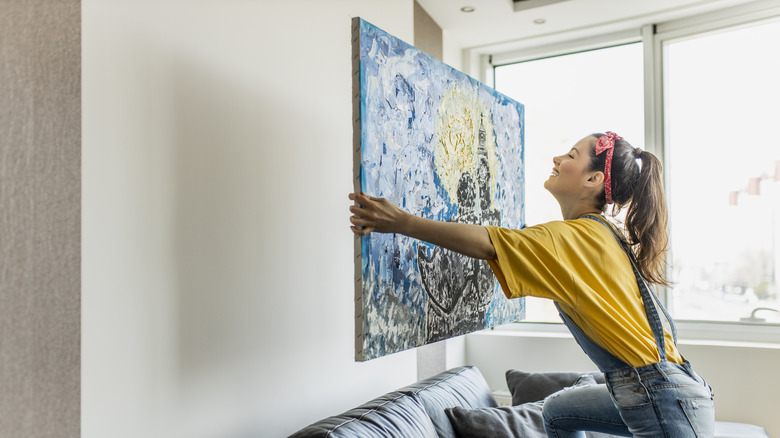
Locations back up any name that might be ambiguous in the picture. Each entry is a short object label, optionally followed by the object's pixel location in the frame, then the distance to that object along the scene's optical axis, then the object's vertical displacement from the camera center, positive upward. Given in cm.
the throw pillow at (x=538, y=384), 256 -63
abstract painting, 163 +17
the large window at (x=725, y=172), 305 +29
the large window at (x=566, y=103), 341 +72
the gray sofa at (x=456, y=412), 170 -60
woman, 147 -15
